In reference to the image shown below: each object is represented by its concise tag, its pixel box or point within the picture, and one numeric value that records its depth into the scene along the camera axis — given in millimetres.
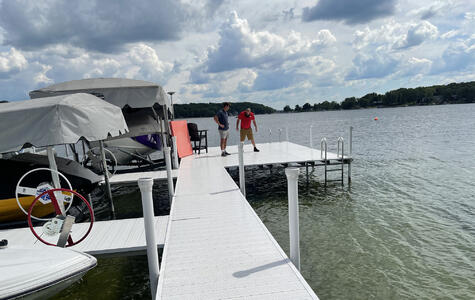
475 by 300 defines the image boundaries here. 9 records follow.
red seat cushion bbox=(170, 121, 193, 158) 13141
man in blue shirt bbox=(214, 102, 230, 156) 12532
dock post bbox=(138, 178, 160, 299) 3816
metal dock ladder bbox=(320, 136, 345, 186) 11538
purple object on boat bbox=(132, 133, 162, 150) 14142
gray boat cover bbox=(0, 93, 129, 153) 5145
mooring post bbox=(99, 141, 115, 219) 8219
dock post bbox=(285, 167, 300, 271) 3938
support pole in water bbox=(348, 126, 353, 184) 12433
